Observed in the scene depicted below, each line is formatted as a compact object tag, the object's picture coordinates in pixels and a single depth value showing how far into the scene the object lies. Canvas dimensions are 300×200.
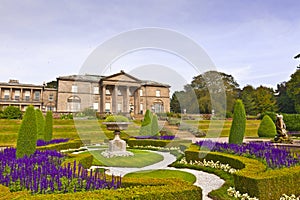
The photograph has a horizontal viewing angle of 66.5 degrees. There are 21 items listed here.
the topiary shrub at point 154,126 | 18.98
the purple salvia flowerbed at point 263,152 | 6.39
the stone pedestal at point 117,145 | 11.48
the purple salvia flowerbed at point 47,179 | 4.00
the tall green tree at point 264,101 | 46.81
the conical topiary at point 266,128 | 21.42
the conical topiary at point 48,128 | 14.19
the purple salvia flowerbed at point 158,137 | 16.89
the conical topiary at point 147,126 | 18.69
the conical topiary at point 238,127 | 10.15
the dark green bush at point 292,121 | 28.19
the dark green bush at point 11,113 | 30.61
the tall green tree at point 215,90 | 46.12
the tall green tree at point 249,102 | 48.81
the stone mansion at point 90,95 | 42.84
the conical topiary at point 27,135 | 7.13
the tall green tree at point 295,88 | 34.17
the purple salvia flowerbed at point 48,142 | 12.75
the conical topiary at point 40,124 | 14.49
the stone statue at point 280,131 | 14.44
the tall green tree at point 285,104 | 44.12
